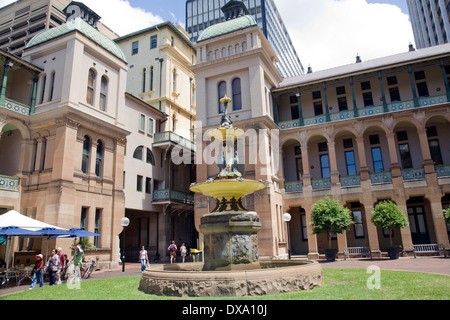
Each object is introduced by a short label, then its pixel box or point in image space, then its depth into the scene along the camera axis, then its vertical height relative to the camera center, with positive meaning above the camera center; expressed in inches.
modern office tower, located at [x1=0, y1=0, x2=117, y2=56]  2461.9 +1714.4
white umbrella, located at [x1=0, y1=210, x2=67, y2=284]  594.5 +42.3
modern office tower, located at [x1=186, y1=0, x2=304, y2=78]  3324.3 +2366.7
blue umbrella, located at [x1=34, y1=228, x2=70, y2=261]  630.5 +24.9
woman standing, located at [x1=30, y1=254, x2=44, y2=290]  551.8 -45.5
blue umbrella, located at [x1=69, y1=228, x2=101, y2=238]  718.0 +23.6
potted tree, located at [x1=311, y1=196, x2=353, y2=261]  963.3 +45.7
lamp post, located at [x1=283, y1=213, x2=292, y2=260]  897.6 +52.8
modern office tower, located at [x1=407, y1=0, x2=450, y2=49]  2106.3 +1553.3
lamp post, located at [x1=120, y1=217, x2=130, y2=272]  883.6 +52.9
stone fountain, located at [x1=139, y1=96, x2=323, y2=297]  345.1 -32.5
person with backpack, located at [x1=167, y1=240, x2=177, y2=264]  985.5 -26.0
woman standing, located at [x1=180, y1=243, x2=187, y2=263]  1008.6 -33.5
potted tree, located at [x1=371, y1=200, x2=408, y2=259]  944.9 +42.1
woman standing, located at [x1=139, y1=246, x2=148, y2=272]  772.6 -38.9
